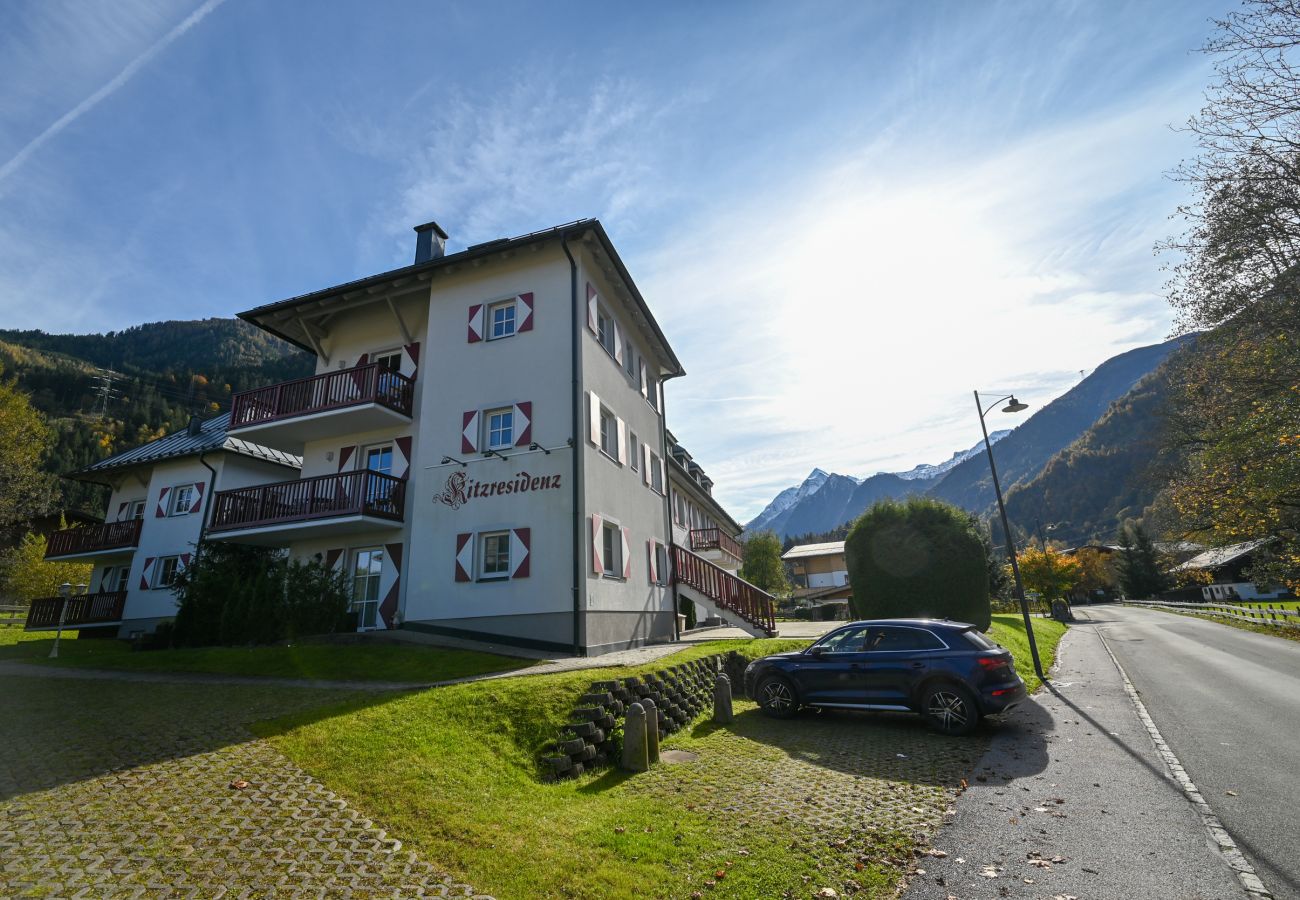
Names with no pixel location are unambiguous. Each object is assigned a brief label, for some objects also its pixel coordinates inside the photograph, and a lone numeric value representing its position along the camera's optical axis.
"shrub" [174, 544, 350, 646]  14.43
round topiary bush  19.55
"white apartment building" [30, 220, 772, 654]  14.56
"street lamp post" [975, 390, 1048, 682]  15.34
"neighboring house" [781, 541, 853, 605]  79.56
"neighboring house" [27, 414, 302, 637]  23.89
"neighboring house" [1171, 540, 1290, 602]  54.12
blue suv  9.38
